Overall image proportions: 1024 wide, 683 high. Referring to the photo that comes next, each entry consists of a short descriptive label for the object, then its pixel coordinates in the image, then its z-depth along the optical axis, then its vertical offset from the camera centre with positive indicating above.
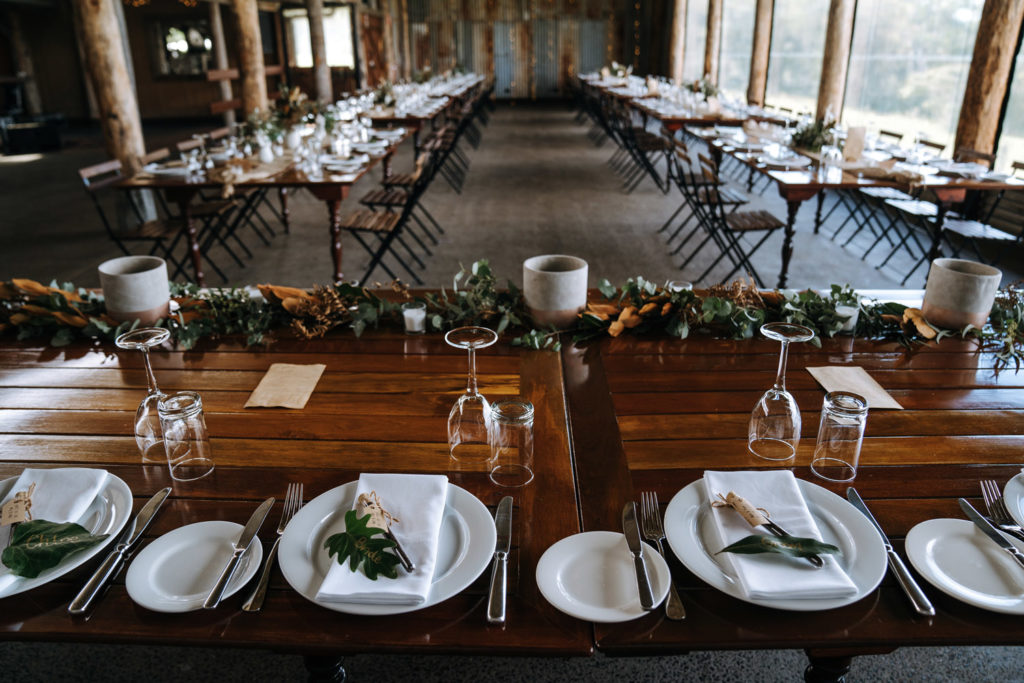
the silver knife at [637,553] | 1.03 -0.73
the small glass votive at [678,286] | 2.21 -0.67
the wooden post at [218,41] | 10.41 +0.36
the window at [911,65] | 7.35 -0.05
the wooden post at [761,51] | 11.74 +0.16
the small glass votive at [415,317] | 2.15 -0.73
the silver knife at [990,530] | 1.13 -0.74
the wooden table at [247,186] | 4.88 -0.81
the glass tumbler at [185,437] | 1.37 -0.73
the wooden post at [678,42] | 16.55 +0.45
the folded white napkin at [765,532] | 1.04 -0.73
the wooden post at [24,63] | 16.69 +0.11
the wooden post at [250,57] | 8.58 +0.10
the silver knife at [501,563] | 1.04 -0.76
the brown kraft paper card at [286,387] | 1.72 -0.77
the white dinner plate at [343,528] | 1.07 -0.74
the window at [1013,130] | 6.21 -0.60
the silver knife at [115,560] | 1.06 -0.76
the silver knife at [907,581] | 1.04 -0.76
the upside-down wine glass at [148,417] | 1.49 -0.71
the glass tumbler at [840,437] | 1.34 -0.72
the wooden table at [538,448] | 1.02 -0.78
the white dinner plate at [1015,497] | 1.22 -0.74
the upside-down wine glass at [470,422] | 1.51 -0.73
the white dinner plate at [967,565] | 1.05 -0.75
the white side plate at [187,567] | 1.07 -0.75
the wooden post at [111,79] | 6.04 -0.10
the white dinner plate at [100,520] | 1.09 -0.75
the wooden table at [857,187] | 4.72 -0.81
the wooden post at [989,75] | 5.93 -0.13
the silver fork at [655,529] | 1.04 -0.75
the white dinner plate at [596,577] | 1.04 -0.75
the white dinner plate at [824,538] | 1.06 -0.74
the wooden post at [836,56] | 8.66 +0.05
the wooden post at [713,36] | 14.23 +0.49
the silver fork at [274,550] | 1.06 -0.76
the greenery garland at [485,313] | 2.11 -0.72
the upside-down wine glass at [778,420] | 1.49 -0.72
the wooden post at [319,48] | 11.99 +0.28
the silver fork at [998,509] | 1.19 -0.75
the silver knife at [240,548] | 1.05 -0.74
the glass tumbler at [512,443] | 1.38 -0.75
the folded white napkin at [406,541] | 1.04 -0.72
